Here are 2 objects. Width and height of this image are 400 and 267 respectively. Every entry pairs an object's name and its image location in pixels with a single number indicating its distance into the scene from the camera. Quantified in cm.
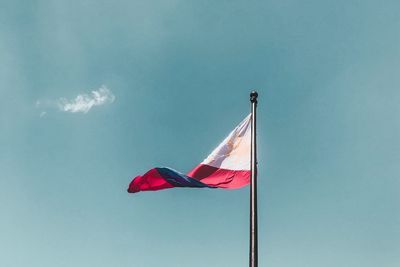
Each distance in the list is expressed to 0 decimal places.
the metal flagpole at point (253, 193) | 1014
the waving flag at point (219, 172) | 1298
